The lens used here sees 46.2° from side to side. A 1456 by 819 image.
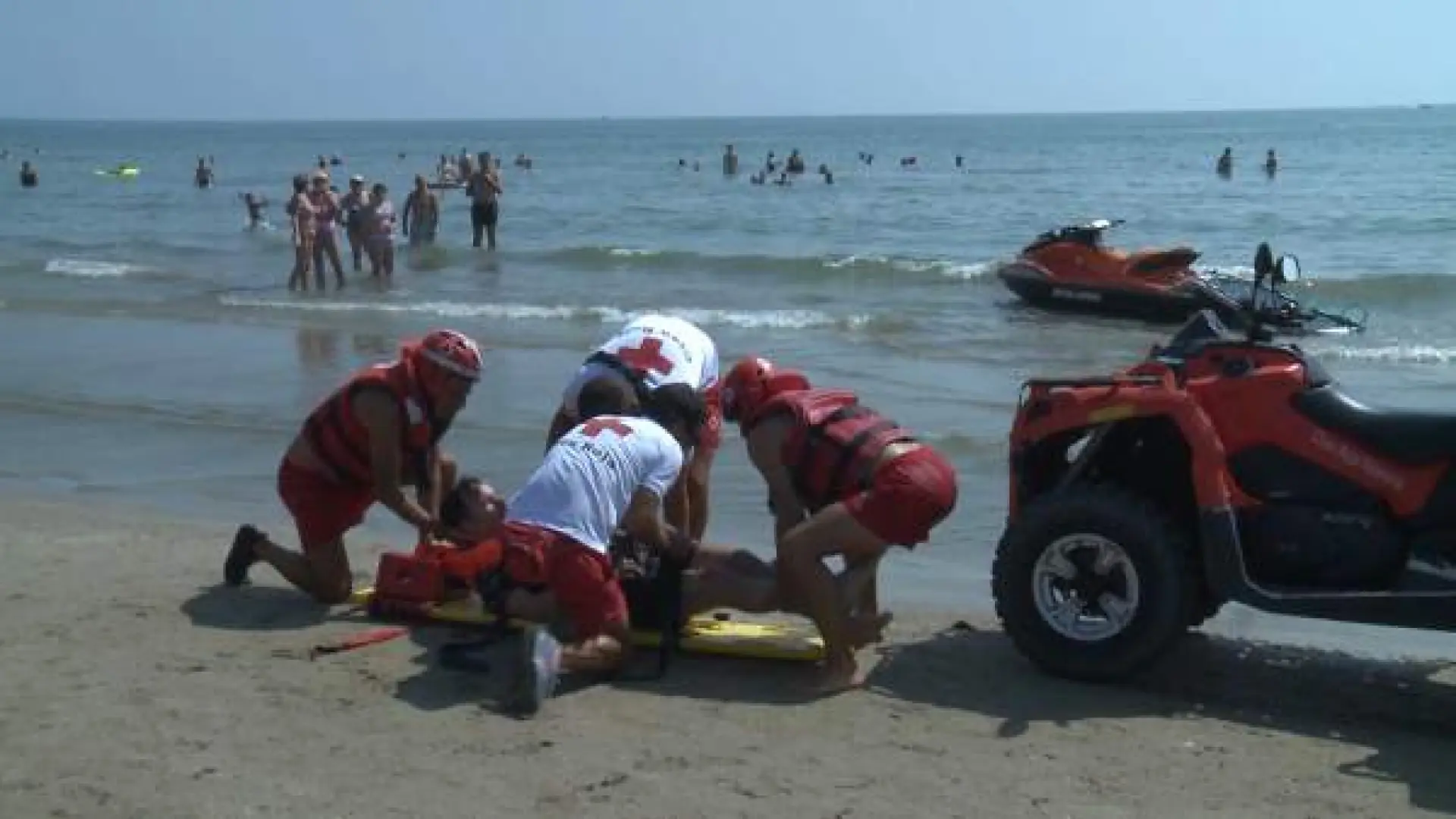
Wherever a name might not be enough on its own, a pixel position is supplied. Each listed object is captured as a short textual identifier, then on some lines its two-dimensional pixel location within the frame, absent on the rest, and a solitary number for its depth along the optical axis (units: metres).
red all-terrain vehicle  5.16
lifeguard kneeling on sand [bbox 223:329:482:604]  6.18
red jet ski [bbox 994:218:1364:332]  18.09
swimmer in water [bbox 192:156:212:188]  51.56
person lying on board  5.77
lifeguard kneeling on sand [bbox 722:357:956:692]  5.48
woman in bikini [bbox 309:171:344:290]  22.78
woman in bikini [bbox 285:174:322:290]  22.55
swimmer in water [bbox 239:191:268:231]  34.72
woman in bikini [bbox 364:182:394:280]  23.77
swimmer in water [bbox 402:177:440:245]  28.23
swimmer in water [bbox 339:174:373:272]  23.98
